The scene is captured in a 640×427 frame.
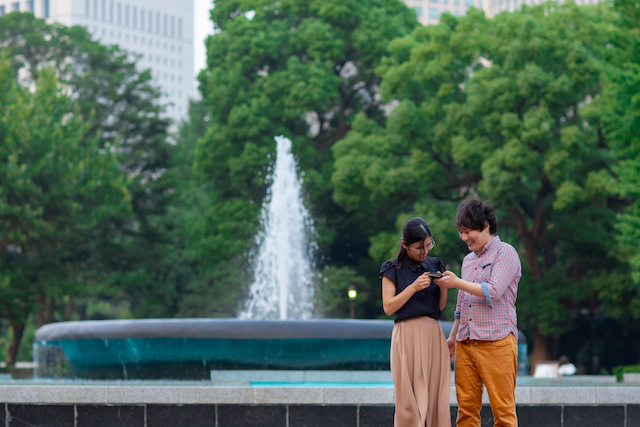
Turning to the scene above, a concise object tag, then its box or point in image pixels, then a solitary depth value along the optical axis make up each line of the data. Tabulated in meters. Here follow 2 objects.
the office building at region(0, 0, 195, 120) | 122.06
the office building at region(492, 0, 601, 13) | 107.39
